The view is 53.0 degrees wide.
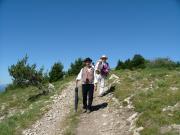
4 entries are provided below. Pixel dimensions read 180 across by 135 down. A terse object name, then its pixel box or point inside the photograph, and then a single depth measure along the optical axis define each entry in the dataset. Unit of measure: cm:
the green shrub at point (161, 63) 3121
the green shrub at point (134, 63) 3295
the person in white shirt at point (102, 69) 1134
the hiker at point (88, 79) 948
